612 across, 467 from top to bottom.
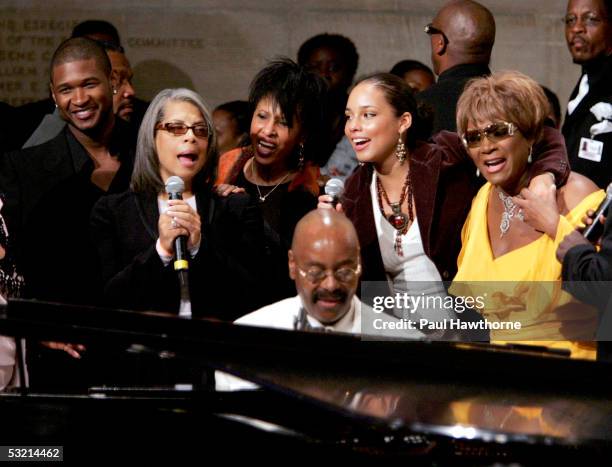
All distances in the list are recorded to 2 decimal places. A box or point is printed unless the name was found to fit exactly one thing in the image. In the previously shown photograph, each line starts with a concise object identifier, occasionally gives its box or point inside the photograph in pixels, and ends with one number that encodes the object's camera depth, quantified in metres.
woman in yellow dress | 7.23
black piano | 5.38
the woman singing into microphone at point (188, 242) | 7.25
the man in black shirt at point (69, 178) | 8.22
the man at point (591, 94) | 9.22
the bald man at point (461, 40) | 9.86
